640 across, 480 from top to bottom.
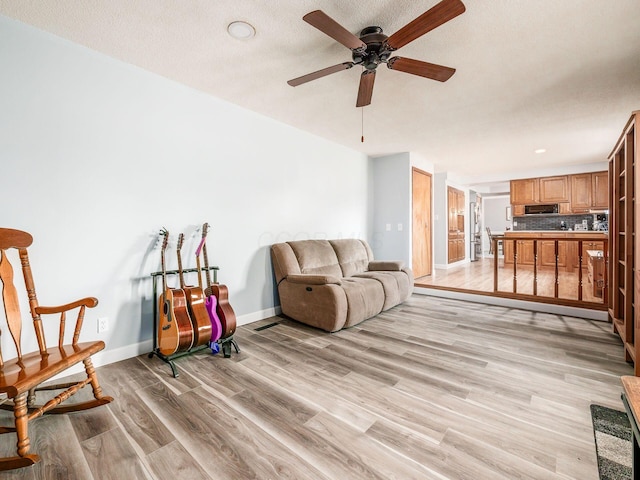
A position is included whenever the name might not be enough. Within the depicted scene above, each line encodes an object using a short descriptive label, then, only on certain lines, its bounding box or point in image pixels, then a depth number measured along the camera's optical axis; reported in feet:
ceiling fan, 5.25
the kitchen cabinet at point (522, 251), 24.45
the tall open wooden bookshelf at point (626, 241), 6.84
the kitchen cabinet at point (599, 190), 20.56
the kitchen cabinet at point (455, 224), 24.48
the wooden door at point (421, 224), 18.51
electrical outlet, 7.72
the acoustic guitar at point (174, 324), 7.55
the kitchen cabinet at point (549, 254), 22.04
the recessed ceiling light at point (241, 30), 6.66
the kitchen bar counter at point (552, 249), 21.03
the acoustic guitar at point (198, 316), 7.88
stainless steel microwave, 22.95
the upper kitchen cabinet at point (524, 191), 23.52
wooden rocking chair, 4.44
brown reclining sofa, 10.26
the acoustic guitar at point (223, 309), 8.48
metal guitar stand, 7.97
